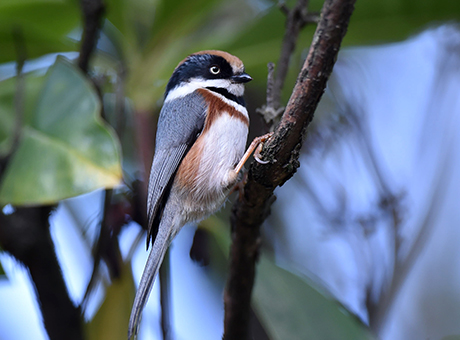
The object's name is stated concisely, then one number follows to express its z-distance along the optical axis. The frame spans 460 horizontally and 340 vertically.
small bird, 5.82
